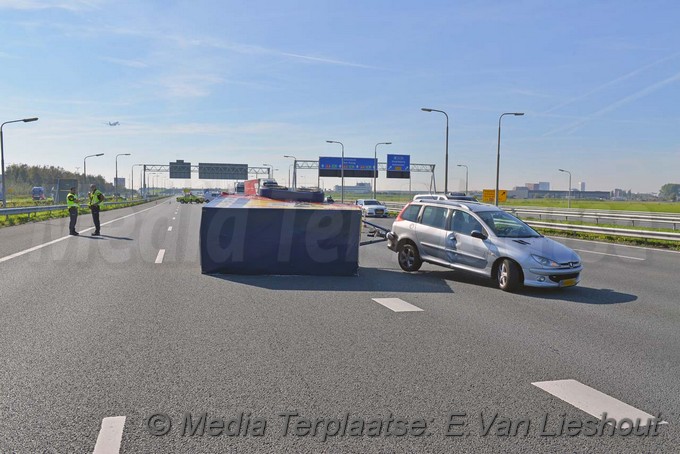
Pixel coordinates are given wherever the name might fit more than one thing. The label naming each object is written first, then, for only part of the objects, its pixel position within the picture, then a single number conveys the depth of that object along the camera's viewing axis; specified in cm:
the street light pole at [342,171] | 6544
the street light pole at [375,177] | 6862
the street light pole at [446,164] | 3741
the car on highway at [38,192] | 8280
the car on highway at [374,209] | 4509
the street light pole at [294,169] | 7538
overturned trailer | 1152
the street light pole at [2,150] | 3288
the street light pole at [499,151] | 3541
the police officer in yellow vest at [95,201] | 2108
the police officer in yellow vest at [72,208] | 2042
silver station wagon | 996
